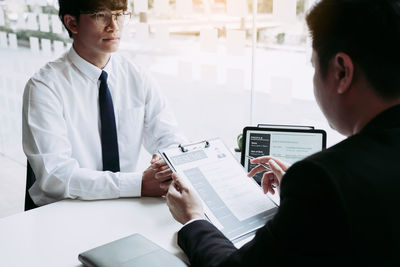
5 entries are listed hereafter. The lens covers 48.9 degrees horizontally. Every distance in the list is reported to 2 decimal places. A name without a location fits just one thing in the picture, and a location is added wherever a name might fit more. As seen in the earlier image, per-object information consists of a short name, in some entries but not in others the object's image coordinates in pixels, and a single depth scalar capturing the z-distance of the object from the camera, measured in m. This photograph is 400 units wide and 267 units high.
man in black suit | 0.68
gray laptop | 1.04
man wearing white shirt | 1.52
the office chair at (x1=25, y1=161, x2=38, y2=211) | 1.70
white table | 1.15
